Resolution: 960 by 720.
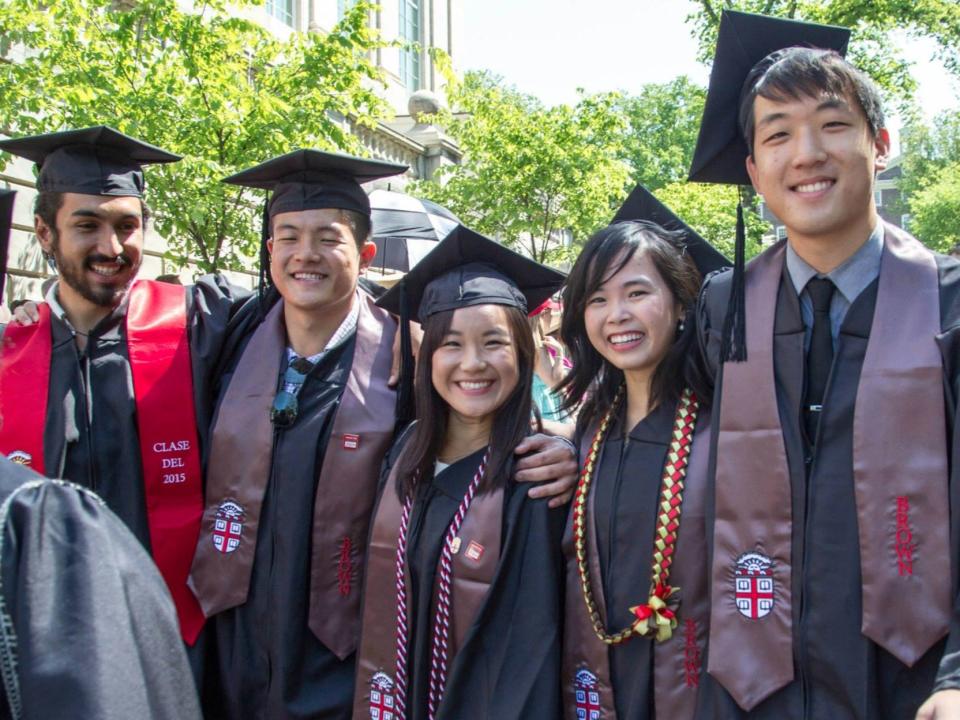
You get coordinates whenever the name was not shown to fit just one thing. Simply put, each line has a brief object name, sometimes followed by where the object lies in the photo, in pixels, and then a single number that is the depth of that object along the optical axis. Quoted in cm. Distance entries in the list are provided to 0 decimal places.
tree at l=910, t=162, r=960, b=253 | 3247
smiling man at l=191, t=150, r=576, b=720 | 279
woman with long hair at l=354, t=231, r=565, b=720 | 237
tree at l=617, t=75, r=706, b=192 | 3853
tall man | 182
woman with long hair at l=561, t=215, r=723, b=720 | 222
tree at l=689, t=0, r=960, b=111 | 1580
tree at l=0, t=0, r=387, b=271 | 545
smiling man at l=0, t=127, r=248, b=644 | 295
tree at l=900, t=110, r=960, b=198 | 3881
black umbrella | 709
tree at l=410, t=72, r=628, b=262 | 1198
